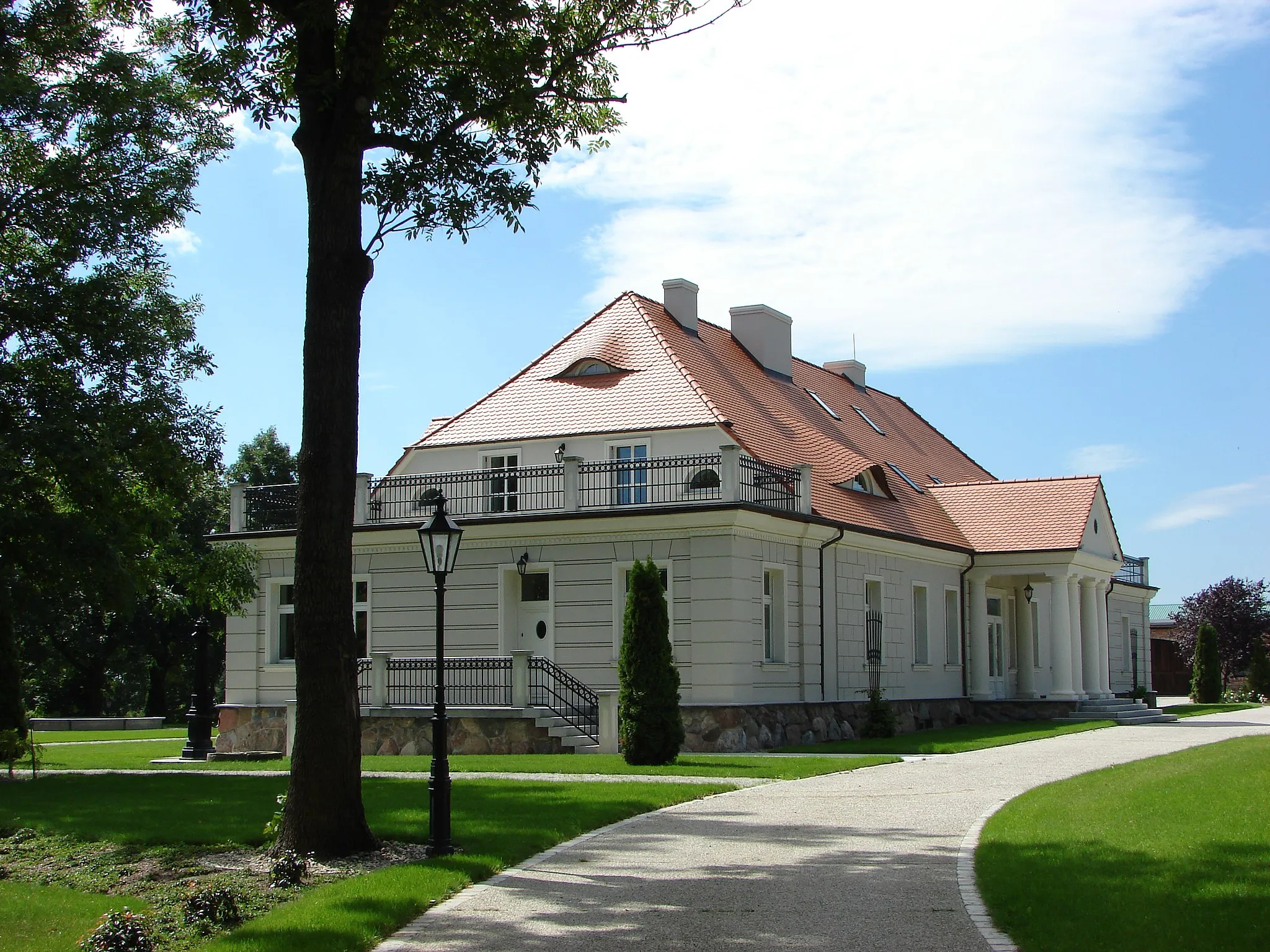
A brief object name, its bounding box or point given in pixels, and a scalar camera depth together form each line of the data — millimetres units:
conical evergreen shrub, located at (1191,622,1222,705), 48406
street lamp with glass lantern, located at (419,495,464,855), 12125
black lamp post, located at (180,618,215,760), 27766
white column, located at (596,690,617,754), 24250
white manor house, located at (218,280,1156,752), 25406
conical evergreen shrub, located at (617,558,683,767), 21406
